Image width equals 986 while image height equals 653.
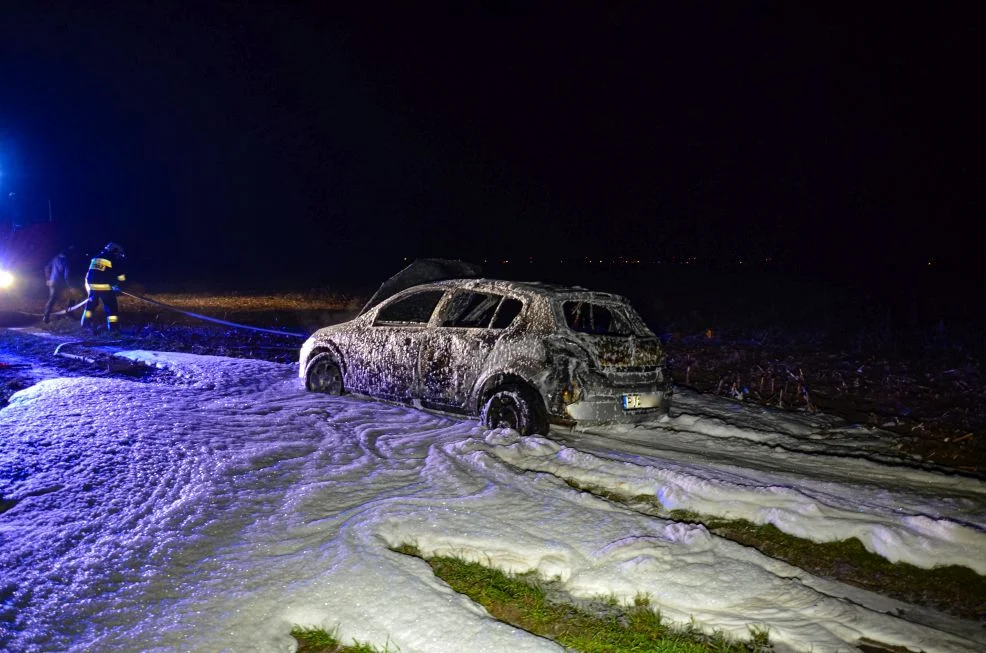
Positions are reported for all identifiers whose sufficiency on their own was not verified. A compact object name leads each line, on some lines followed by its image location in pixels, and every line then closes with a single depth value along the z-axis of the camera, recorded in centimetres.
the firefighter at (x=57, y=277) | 1541
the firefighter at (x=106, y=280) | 1445
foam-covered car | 632
